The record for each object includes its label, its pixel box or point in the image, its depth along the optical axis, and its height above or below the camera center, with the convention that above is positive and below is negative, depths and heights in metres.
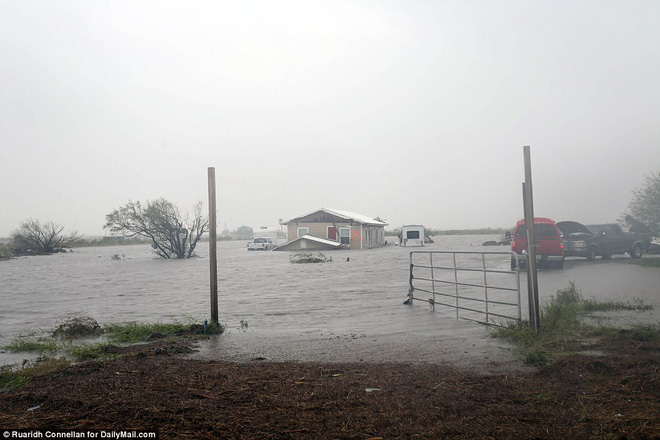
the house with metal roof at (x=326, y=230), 58.62 +1.69
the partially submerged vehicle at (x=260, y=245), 69.34 +0.02
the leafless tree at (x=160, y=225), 50.16 +2.47
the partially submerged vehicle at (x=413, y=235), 69.38 +0.83
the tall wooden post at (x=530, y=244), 7.82 -0.10
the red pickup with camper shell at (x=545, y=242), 22.35 -0.23
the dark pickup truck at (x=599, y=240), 25.43 -0.24
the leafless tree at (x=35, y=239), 62.44 +1.65
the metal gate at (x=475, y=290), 11.31 -1.81
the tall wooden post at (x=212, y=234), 9.99 +0.26
